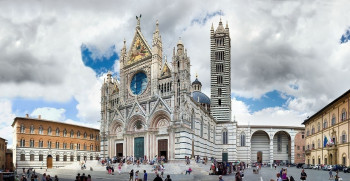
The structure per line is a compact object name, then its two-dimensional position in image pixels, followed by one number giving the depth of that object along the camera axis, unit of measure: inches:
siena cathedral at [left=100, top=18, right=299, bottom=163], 1544.0
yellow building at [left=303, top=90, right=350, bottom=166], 1525.6
